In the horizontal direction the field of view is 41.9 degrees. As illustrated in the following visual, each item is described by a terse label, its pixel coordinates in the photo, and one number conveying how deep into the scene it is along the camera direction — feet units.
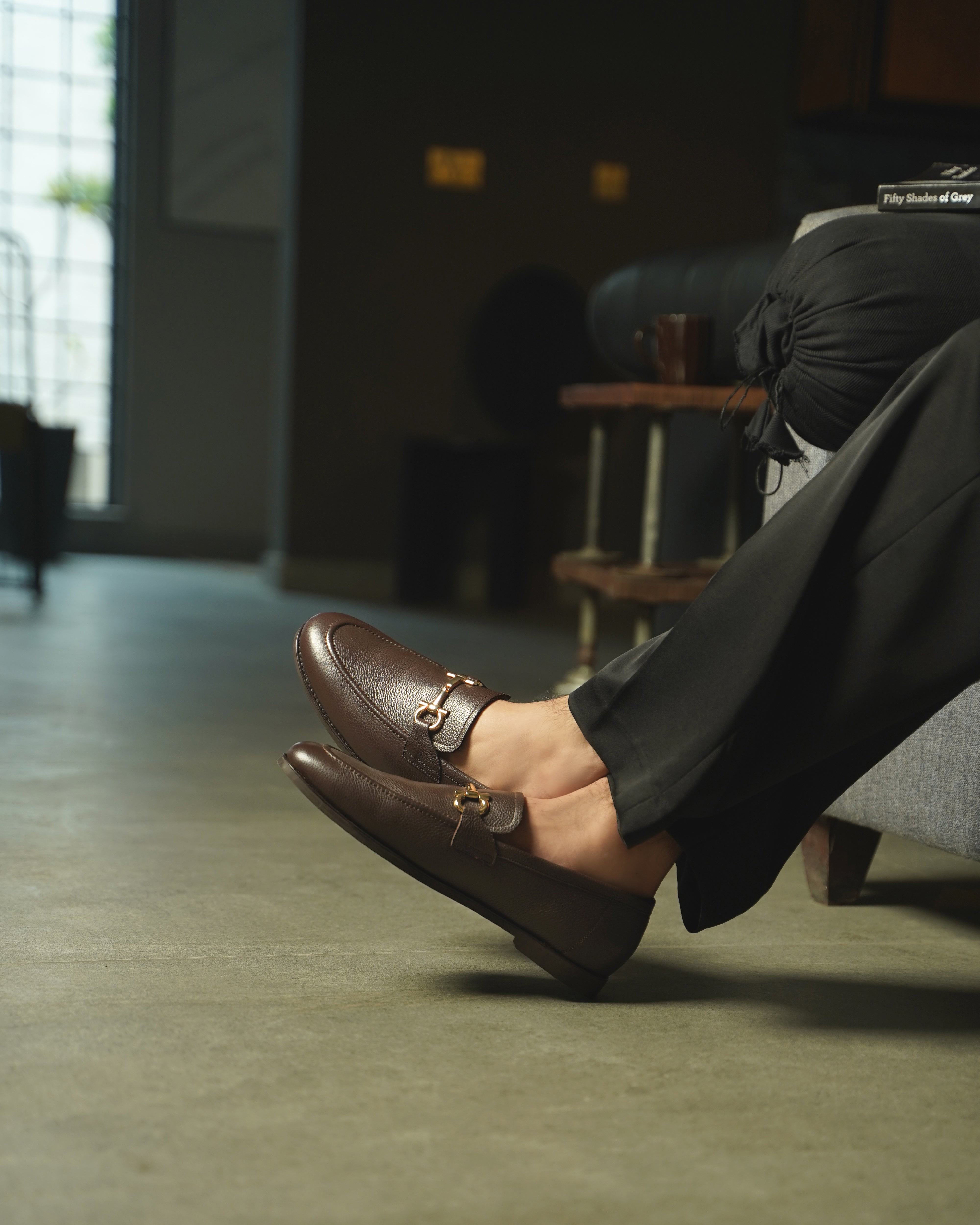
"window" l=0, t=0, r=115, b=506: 20.66
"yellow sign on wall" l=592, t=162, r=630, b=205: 16.25
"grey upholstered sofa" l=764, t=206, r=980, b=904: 3.39
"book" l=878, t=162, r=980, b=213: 3.47
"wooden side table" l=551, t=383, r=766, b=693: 7.41
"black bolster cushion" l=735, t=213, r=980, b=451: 3.11
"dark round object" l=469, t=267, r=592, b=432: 15.94
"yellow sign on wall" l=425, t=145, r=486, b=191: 15.70
